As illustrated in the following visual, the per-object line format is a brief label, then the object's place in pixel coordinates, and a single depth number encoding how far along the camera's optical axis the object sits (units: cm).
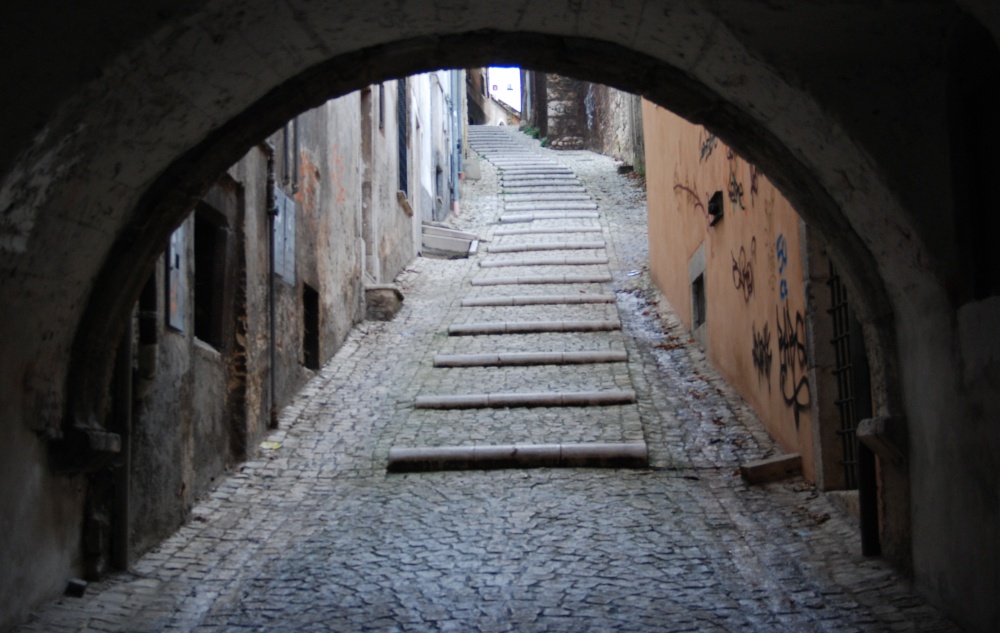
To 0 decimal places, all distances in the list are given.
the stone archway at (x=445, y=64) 386
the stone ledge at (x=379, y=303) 1250
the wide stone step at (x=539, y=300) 1256
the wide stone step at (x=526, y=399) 875
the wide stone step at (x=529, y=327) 1131
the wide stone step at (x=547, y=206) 2005
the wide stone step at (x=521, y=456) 737
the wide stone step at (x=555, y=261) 1498
